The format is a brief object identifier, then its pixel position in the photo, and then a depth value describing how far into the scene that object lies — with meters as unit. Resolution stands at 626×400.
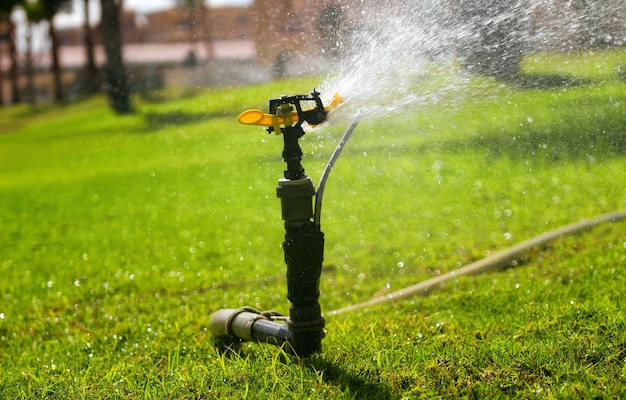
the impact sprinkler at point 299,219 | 2.79
